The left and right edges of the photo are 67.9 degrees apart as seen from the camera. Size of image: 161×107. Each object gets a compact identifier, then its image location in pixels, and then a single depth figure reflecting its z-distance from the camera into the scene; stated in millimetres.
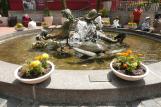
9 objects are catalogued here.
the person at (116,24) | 7798
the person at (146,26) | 6928
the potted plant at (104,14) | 9226
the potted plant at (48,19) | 9462
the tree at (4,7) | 11691
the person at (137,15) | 8789
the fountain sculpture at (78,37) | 4978
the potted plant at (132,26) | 7616
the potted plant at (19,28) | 7182
